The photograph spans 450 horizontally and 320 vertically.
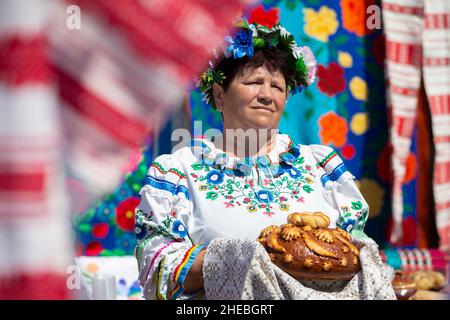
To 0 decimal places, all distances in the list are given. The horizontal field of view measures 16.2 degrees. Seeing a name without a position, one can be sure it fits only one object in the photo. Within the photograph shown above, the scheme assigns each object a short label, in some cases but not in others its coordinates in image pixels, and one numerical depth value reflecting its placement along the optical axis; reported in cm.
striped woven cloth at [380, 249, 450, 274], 472
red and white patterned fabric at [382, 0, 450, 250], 482
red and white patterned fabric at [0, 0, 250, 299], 223
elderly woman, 347
